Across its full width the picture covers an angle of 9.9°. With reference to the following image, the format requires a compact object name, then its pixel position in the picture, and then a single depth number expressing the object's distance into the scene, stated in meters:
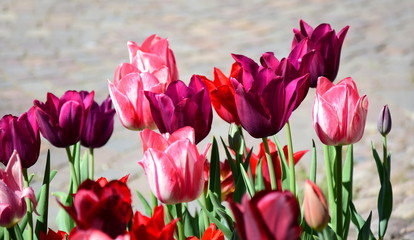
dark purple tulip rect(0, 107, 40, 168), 2.20
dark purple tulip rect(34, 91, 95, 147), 2.25
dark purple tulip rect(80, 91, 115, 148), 2.37
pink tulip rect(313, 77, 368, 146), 2.20
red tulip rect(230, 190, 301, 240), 1.91
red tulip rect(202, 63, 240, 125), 2.21
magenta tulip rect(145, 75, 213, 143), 2.18
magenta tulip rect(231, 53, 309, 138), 2.17
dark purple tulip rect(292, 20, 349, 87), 2.30
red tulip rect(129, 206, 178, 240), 2.00
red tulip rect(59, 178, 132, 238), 1.95
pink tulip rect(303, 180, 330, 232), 2.02
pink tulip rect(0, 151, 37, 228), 2.10
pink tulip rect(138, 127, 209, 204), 2.12
